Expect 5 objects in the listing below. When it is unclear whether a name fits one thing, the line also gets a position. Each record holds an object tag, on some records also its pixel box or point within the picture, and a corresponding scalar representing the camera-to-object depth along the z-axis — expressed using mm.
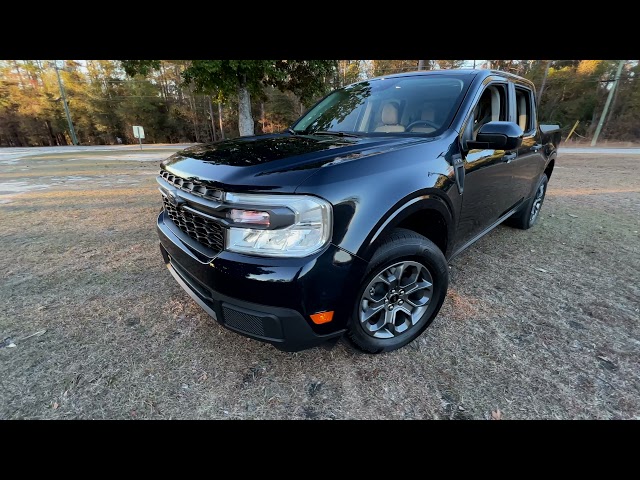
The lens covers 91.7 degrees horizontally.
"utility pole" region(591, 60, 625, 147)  23133
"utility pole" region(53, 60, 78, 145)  33975
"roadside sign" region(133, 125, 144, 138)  20939
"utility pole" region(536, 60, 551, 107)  29211
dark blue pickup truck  1511
